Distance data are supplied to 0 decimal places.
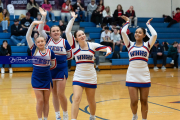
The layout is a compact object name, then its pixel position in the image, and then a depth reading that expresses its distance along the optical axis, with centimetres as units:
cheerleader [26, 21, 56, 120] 726
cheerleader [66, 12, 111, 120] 726
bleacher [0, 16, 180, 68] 2248
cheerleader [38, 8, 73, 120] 803
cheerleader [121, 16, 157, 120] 728
